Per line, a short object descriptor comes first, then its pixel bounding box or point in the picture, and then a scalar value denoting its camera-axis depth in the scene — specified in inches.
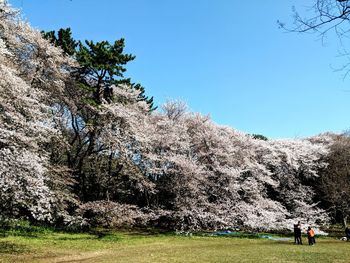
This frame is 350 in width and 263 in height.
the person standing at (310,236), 916.0
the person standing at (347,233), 1064.8
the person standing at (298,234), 943.0
